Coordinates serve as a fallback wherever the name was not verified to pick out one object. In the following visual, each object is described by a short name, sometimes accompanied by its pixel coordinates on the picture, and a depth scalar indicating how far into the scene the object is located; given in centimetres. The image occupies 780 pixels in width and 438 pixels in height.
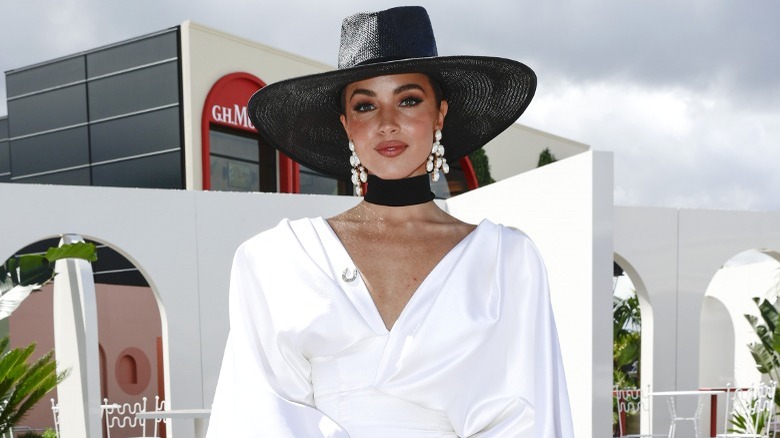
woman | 193
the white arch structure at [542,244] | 683
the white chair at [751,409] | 913
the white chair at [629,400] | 1283
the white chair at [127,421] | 1510
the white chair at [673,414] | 930
